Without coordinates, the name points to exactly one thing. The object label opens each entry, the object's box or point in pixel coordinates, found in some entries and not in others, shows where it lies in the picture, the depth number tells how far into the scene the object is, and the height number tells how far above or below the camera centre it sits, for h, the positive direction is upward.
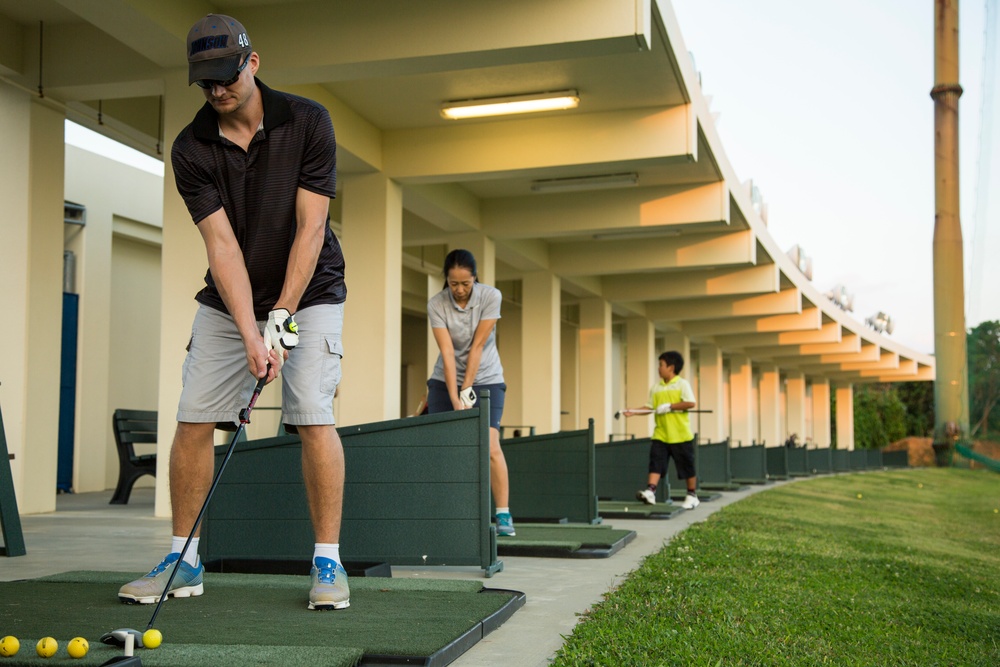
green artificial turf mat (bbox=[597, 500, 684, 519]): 9.55 -1.02
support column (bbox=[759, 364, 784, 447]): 36.41 -0.03
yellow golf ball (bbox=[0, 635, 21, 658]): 2.61 -0.61
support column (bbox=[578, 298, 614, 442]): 21.77 +0.89
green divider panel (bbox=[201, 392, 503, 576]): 4.70 -0.43
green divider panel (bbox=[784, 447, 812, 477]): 24.69 -1.41
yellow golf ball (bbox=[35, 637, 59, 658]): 2.61 -0.61
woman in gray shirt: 6.42 +0.34
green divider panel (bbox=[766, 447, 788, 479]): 21.75 -1.20
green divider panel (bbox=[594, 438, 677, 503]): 11.97 -0.74
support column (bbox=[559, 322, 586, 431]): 25.97 +0.68
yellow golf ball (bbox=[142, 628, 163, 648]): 2.74 -0.62
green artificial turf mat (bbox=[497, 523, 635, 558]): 5.98 -0.85
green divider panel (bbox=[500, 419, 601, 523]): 8.02 -0.56
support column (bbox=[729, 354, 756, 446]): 33.59 +0.17
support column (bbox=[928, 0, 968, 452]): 35.41 +5.55
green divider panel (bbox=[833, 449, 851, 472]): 30.88 -1.70
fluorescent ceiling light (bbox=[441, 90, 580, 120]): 10.67 +3.11
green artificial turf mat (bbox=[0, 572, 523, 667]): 2.77 -0.69
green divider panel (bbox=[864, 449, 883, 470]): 36.78 -1.96
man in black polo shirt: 3.65 +0.43
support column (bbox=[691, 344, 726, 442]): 30.28 +0.54
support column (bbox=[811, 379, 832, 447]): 46.66 -0.26
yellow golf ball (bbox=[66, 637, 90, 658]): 2.60 -0.61
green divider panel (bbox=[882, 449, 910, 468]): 39.94 -2.09
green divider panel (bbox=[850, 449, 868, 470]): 34.10 -1.82
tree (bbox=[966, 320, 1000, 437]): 26.06 +0.87
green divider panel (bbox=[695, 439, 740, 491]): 16.20 -0.97
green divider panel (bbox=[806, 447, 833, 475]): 26.88 -1.49
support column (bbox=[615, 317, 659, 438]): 24.59 +0.91
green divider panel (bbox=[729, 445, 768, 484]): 18.95 -1.10
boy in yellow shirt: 11.19 -0.30
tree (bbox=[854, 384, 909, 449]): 56.38 -0.74
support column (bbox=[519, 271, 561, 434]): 17.91 +0.94
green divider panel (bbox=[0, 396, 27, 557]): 5.42 -0.59
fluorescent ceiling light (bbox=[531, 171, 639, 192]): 13.31 +2.89
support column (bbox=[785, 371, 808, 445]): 43.06 +0.05
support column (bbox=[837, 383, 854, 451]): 47.00 -0.44
